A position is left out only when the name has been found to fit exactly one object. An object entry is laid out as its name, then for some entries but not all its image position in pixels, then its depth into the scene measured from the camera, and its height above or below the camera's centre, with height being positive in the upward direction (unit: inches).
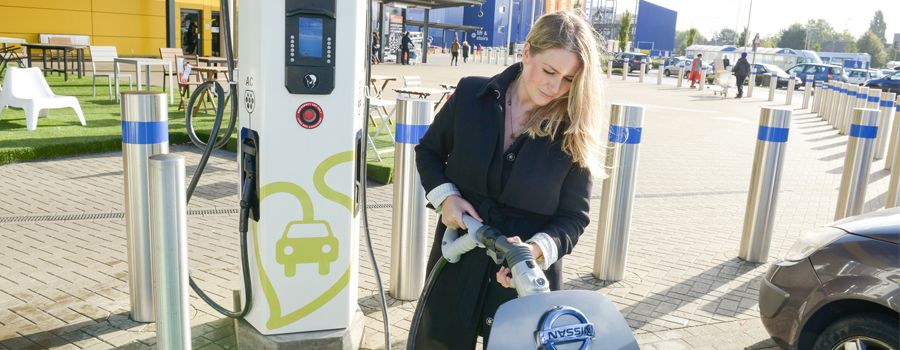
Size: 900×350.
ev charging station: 123.1 -19.9
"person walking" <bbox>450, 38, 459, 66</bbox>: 1492.6 -7.0
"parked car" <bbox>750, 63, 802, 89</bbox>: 1411.2 -15.7
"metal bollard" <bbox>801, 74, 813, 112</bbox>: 869.8 -26.8
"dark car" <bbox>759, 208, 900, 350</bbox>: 122.0 -40.2
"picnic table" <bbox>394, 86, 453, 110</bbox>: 408.5 -25.8
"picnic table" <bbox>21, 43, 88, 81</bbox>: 649.6 -24.3
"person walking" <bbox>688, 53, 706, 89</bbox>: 1191.1 -15.4
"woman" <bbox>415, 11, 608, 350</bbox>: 90.2 -14.4
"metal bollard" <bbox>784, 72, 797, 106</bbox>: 913.5 -30.8
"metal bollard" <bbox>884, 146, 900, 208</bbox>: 292.4 -48.4
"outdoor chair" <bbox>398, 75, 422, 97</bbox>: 468.4 -23.7
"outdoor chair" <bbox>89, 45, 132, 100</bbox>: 559.5 -20.8
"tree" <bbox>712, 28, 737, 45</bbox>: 4894.2 +188.9
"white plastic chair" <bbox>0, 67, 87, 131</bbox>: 390.0 -40.3
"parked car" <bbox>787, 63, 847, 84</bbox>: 1437.0 -4.5
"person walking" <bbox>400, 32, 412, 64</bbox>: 1398.9 -4.4
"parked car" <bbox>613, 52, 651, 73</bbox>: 1811.1 -2.5
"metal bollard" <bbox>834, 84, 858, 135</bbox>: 616.6 -32.8
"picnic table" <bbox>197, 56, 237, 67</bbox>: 565.6 -21.3
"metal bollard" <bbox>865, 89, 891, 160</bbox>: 469.9 -40.8
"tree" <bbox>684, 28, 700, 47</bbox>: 3036.4 +103.9
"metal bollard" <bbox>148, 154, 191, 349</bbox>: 82.1 -23.8
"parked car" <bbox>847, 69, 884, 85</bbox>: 1535.4 -7.2
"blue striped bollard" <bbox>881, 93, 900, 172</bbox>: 418.7 -31.4
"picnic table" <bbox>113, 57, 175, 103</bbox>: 462.0 -21.2
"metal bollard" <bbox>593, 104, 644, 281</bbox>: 198.7 -43.2
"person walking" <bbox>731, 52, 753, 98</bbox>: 997.6 -7.7
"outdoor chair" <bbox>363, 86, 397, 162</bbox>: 362.9 -31.1
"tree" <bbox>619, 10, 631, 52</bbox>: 2556.6 +108.7
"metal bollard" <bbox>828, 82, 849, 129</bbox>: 652.1 -30.9
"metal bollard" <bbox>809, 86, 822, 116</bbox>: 820.6 -36.9
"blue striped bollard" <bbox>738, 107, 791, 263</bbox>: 217.2 -36.2
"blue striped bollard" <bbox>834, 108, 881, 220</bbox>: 231.3 -30.0
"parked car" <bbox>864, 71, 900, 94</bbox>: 1177.8 -17.5
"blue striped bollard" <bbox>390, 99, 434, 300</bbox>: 174.7 -43.2
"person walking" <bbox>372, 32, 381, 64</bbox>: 1325.7 -7.4
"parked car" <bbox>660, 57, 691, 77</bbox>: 1683.6 -9.7
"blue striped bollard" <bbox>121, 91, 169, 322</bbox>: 148.3 -29.9
